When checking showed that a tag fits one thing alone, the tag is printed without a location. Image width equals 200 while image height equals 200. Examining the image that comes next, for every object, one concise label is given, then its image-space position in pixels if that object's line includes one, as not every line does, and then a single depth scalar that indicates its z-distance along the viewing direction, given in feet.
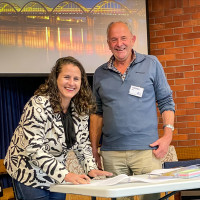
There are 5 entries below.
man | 10.02
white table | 6.18
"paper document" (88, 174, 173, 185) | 6.99
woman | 7.43
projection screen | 17.38
